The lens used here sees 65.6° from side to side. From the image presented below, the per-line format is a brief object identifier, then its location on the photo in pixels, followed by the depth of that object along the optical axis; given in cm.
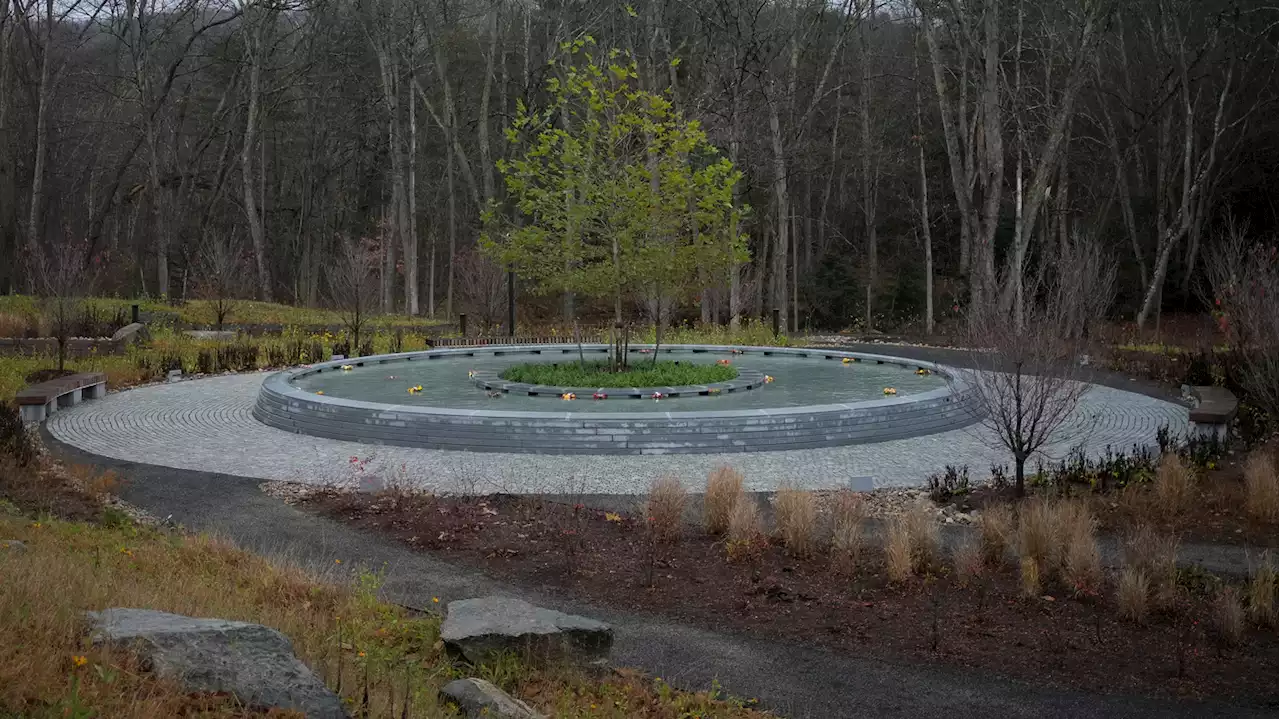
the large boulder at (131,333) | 1898
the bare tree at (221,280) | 2307
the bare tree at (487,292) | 2366
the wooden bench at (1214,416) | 1053
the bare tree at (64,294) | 1552
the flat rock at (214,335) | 2103
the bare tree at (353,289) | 2089
